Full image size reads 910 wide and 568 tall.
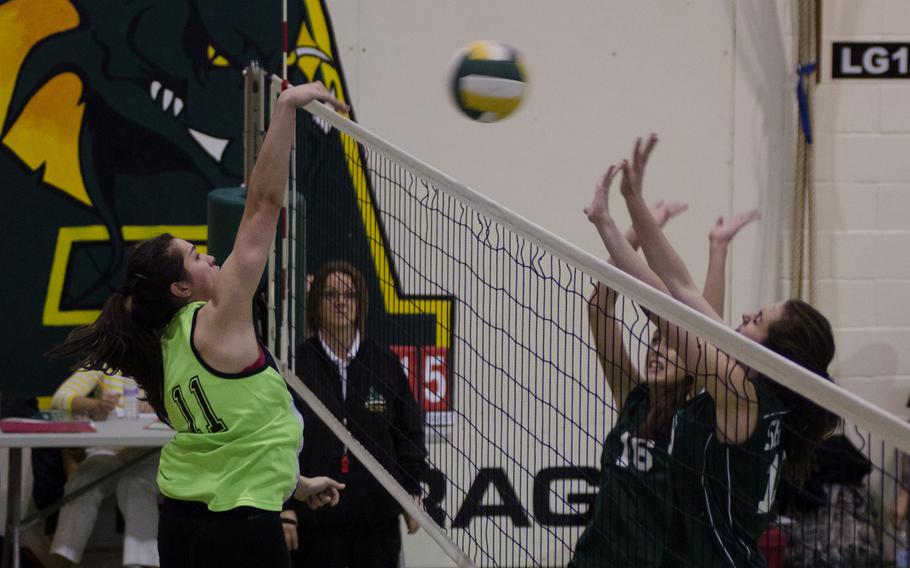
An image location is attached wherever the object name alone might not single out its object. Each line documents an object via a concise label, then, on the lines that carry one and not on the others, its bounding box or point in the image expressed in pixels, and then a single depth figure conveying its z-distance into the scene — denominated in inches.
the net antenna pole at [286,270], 358.3
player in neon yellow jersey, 245.0
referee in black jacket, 347.3
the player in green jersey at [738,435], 222.7
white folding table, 399.5
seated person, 435.8
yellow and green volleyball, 326.6
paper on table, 407.8
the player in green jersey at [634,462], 237.6
